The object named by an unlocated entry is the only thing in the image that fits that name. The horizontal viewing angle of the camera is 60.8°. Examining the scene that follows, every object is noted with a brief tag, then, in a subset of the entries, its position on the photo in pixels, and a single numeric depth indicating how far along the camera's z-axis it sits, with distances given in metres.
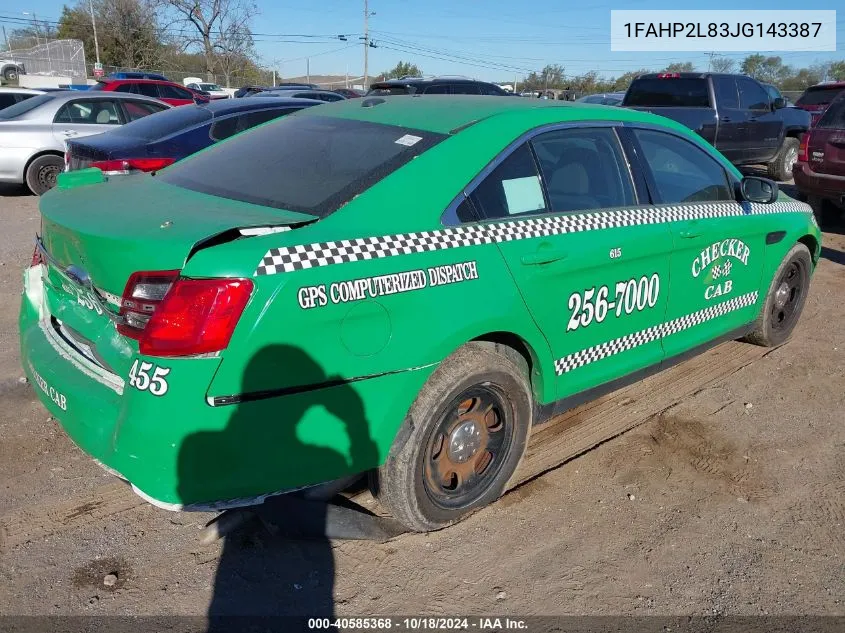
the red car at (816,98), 14.68
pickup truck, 10.88
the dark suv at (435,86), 12.06
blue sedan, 6.53
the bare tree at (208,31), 46.97
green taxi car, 2.20
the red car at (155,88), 16.77
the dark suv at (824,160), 8.09
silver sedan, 9.68
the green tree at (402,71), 62.12
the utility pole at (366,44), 55.60
